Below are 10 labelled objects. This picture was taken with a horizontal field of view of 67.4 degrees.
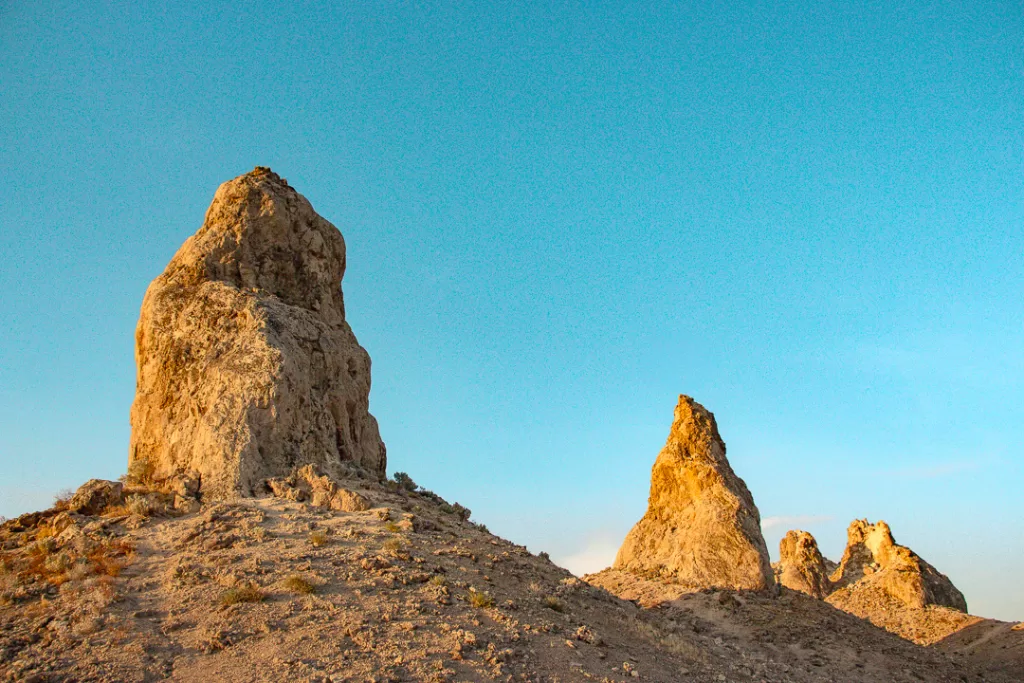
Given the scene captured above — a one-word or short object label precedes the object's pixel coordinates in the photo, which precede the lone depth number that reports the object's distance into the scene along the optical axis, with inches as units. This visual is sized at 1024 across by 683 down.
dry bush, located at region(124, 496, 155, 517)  591.8
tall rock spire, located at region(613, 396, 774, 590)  979.3
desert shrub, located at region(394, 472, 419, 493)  792.3
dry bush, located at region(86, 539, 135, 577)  508.2
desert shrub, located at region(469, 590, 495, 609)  531.2
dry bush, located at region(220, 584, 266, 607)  478.0
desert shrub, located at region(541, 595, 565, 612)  593.0
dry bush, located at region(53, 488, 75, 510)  614.9
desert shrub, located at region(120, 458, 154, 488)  675.4
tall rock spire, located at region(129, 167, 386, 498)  660.1
